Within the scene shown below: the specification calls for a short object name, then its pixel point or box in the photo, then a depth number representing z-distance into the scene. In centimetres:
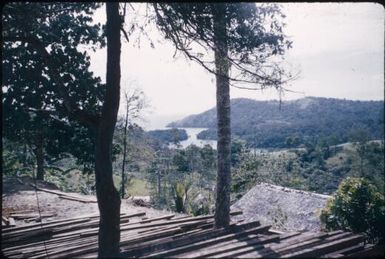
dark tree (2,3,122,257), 498
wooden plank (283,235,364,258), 491
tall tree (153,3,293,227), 568
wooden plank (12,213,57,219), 864
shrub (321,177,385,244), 1151
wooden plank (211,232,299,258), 483
